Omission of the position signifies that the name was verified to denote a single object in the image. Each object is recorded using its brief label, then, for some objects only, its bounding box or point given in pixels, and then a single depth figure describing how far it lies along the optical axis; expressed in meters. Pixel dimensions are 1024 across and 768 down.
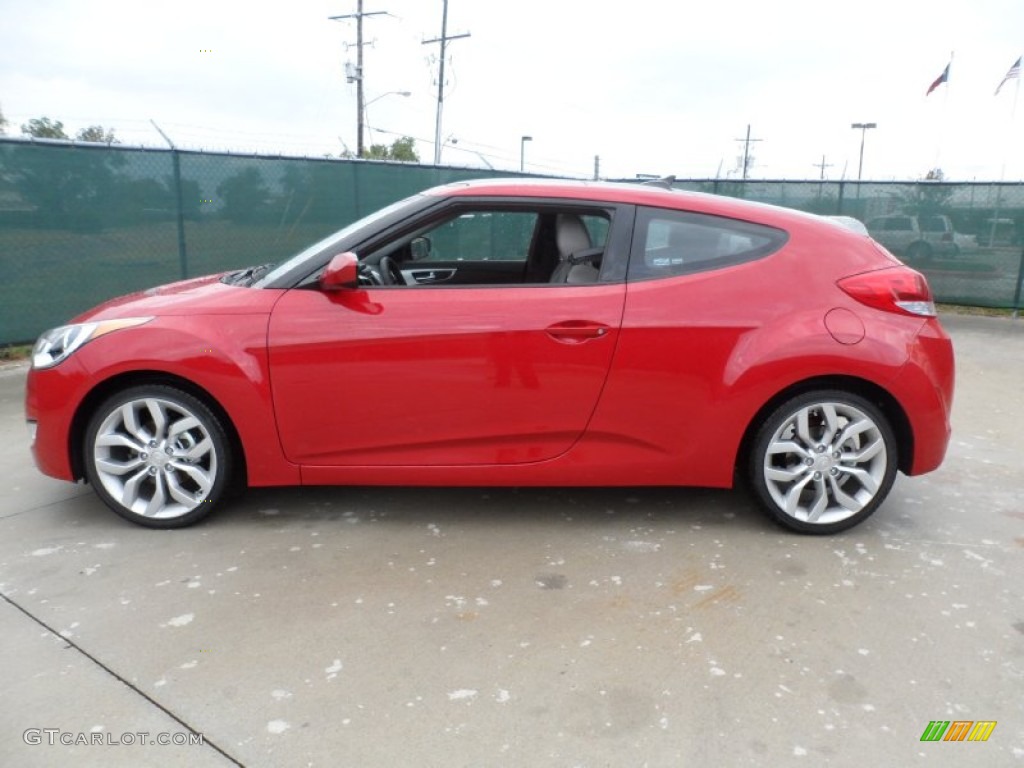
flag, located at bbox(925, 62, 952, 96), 17.61
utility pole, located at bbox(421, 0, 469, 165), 33.22
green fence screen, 7.28
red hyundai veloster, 3.40
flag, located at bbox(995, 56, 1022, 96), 16.55
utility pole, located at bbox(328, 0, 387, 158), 30.86
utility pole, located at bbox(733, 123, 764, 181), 61.72
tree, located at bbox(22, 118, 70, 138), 18.07
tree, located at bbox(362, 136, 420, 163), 48.45
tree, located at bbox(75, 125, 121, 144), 19.89
